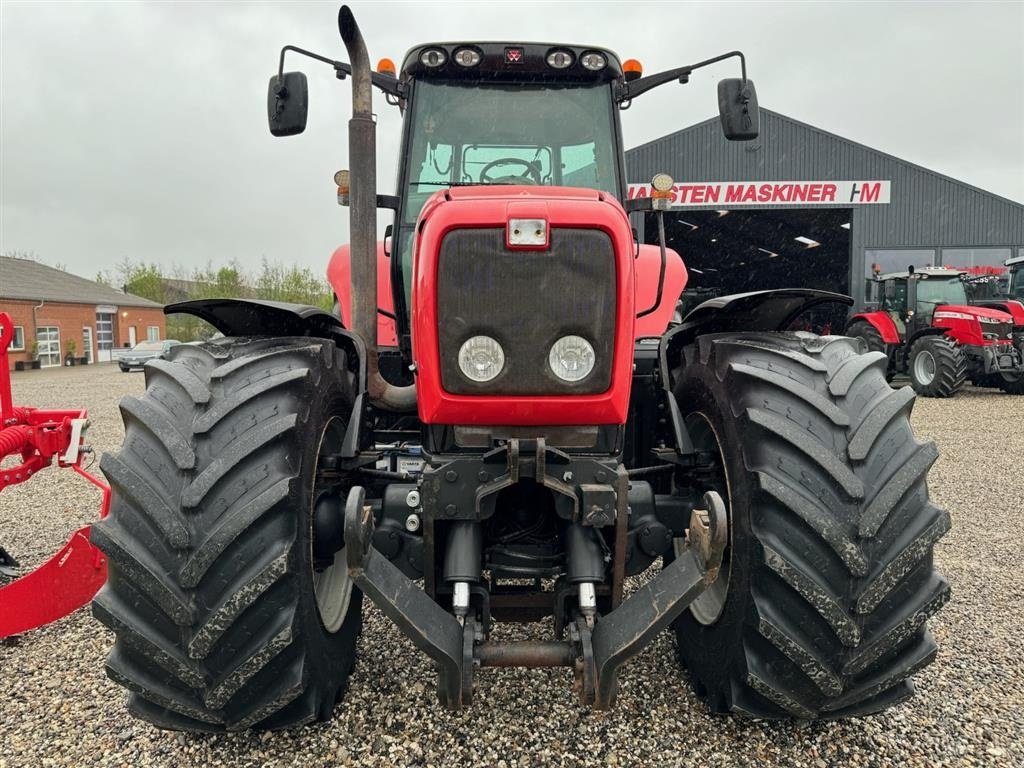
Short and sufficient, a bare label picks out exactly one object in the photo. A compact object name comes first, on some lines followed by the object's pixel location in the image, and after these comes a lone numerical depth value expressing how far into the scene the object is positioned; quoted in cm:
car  2645
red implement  304
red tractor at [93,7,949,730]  190
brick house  3134
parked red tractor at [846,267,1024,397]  1273
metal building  1925
